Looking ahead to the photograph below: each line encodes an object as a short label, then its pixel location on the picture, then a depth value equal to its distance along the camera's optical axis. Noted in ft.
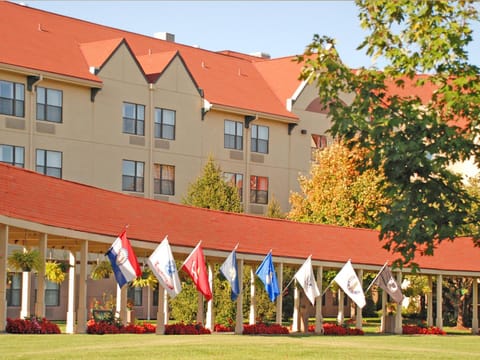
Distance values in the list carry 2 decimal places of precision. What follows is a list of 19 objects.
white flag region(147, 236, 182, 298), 120.57
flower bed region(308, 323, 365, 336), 150.61
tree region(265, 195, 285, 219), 211.00
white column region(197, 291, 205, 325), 136.77
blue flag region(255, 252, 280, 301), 138.21
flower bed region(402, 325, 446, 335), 169.48
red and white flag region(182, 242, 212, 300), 125.59
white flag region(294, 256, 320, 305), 146.16
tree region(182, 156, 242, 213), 190.80
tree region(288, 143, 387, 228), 211.41
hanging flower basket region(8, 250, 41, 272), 107.04
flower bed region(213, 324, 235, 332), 144.46
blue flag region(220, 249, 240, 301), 133.08
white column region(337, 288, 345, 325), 158.92
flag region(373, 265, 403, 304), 157.38
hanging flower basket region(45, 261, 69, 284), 113.80
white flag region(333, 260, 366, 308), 151.23
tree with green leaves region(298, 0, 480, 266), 66.85
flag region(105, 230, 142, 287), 115.34
